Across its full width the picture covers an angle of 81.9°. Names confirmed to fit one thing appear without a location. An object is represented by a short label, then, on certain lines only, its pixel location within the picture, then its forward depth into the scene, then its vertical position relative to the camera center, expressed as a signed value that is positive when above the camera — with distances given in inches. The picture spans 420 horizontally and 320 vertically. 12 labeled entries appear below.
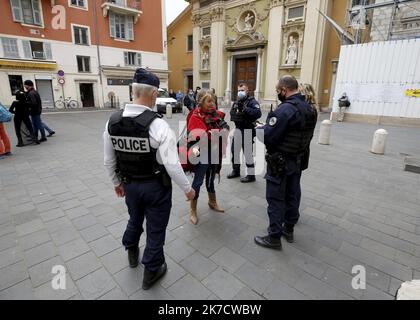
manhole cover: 214.7 -56.9
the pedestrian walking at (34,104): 271.0 -10.5
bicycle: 798.9 -26.4
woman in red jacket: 116.6 -18.1
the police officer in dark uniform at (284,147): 93.8 -19.4
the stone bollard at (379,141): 265.6 -44.3
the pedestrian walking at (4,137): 223.2 -40.1
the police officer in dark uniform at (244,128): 167.2 -21.9
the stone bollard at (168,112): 553.1 -34.6
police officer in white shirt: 72.2 -20.7
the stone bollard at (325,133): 312.5 -42.4
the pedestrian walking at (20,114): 260.5 -21.1
